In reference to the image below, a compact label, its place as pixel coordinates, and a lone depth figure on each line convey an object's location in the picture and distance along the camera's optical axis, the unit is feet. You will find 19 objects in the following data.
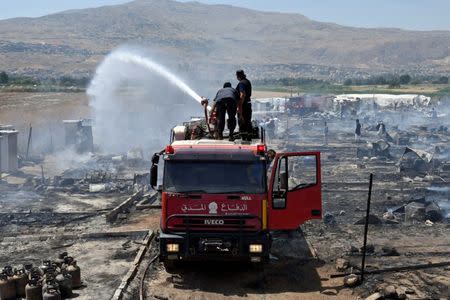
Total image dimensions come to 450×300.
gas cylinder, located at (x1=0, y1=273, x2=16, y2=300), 34.65
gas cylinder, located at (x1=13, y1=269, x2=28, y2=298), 35.19
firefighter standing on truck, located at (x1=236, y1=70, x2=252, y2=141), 42.86
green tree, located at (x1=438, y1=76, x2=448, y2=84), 318.24
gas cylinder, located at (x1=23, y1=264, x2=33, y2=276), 36.70
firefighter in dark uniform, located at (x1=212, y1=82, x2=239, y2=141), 41.91
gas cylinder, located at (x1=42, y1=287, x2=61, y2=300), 32.07
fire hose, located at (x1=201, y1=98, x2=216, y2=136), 43.87
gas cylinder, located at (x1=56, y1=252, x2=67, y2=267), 37.67
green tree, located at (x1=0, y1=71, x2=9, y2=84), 202.26
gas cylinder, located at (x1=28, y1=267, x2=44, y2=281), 34.60
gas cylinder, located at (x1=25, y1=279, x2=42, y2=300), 33.50
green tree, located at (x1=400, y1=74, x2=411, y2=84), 305.75
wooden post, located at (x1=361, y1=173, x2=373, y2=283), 36.40
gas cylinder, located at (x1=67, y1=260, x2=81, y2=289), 36.73
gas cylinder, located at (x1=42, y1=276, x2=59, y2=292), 32.60
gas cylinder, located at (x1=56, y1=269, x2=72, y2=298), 34.58
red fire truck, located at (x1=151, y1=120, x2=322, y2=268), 35.47
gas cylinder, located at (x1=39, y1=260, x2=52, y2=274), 36.11
